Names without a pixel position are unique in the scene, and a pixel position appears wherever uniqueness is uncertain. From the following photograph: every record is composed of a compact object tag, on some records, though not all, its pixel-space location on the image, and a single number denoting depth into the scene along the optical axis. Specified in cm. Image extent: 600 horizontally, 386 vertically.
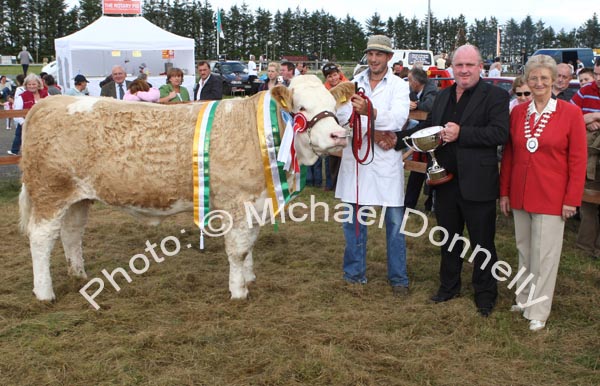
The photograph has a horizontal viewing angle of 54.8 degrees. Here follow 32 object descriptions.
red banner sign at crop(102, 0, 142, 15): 3381
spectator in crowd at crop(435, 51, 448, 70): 2612
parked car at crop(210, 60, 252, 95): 2722
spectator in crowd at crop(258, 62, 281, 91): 1038
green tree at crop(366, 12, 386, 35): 7438
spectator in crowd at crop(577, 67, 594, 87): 786
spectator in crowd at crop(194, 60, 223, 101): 811
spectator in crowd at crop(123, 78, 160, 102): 745
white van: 3011
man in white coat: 477
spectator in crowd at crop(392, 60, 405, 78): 1207
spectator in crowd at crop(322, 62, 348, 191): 851
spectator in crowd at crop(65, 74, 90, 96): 1119
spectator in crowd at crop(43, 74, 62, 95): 1359
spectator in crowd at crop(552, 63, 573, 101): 704
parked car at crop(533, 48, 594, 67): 2903
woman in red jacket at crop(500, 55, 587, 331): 402
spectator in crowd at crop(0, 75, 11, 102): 2175
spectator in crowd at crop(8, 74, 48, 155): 989
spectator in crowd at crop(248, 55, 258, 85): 2778
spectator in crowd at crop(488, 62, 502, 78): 2238
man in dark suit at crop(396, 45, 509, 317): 426
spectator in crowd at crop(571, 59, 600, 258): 578
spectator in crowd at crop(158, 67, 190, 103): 777
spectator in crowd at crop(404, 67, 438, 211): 766
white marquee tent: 2233
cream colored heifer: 455
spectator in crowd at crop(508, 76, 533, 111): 647
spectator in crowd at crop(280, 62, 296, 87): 980
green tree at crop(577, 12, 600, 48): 7343
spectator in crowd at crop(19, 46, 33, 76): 3203
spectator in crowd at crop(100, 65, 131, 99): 910
